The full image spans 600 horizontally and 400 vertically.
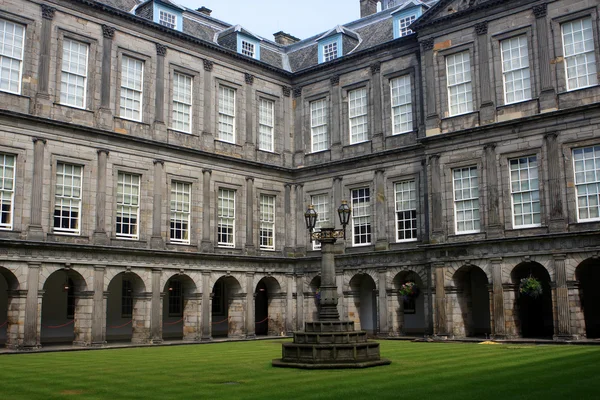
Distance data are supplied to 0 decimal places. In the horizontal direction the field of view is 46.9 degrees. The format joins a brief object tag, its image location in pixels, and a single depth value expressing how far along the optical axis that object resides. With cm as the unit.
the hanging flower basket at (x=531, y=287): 2588
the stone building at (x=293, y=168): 2608
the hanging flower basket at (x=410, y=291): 3021
